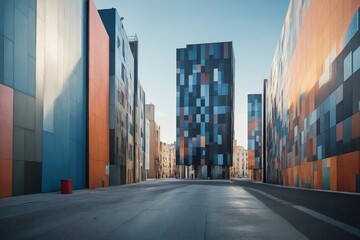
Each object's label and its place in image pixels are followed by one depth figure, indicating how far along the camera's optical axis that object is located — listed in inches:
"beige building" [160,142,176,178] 6481.3
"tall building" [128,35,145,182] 2462.2
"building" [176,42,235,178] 3757.4
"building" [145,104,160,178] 4574.3
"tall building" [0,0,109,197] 757.3
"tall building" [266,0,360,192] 864.9
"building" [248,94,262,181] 4360.2
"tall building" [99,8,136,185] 1701.5
